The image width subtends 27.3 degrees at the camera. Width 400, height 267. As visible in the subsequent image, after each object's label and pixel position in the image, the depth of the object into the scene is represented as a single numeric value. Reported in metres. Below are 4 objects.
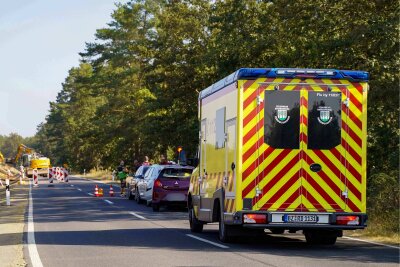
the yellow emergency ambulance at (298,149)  14.92
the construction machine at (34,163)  84.62
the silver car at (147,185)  29.52
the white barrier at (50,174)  57.92
